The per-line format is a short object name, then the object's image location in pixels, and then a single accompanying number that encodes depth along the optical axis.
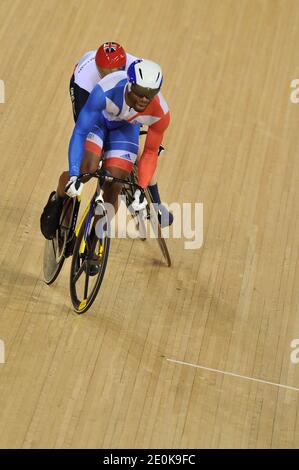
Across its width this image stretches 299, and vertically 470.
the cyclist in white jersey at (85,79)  7.71
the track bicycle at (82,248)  7.29
